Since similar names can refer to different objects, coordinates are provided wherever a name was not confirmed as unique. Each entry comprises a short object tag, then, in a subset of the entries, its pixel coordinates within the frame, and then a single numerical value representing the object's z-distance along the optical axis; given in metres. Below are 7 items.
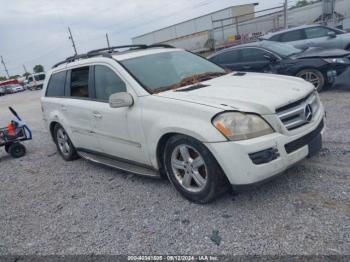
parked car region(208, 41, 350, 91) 7.67
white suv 3.03
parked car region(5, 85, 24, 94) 48.62
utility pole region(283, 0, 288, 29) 18.32
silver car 11.12
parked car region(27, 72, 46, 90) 44.85
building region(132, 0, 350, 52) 26.41
